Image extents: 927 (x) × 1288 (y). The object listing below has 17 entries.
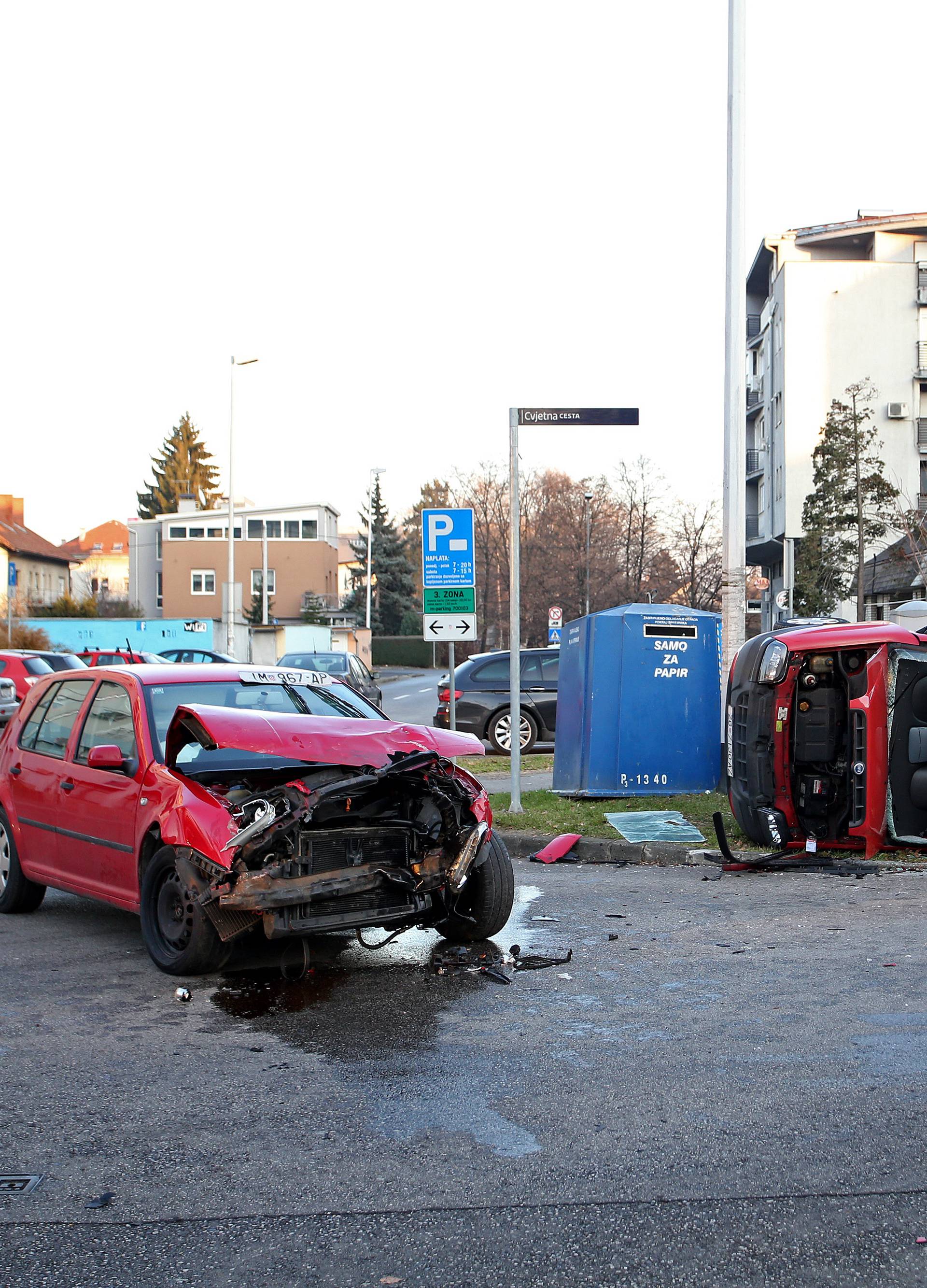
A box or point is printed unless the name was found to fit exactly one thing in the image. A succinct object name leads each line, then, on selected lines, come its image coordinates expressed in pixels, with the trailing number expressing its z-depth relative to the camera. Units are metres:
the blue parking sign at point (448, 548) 12.29
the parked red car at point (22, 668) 23.14
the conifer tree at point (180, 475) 100.88
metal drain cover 3.67
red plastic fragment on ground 10.04
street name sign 10.73
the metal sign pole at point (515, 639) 11.38
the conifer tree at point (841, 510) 39.41
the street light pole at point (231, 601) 36.38
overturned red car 8.66
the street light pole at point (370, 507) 68.56
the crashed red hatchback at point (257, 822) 5.81
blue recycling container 12.35
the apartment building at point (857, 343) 53.44
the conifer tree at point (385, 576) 86.31
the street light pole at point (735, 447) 13.06
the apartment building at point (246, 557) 77.88
